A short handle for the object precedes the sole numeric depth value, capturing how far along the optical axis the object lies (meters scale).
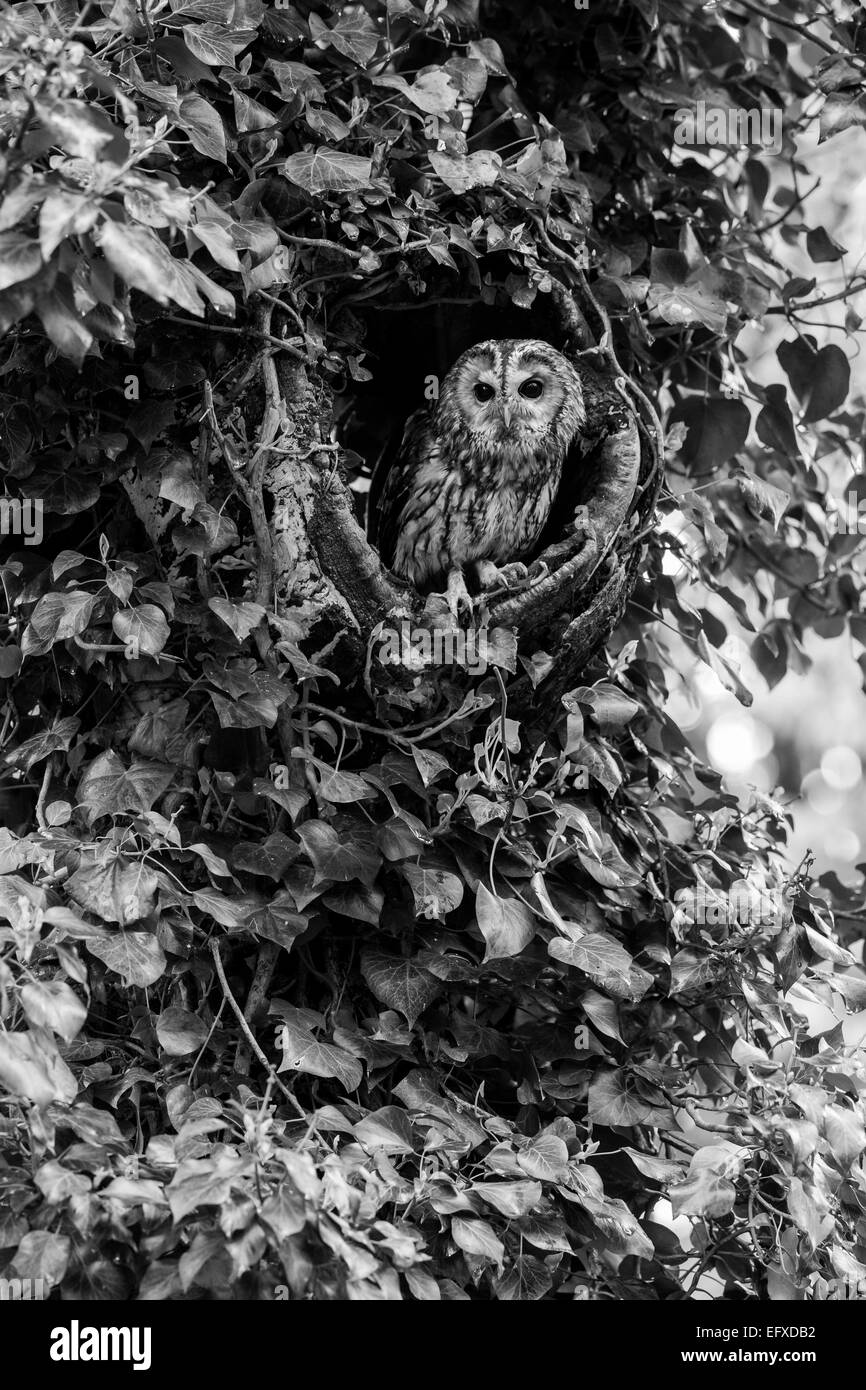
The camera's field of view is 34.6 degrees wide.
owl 2.68
